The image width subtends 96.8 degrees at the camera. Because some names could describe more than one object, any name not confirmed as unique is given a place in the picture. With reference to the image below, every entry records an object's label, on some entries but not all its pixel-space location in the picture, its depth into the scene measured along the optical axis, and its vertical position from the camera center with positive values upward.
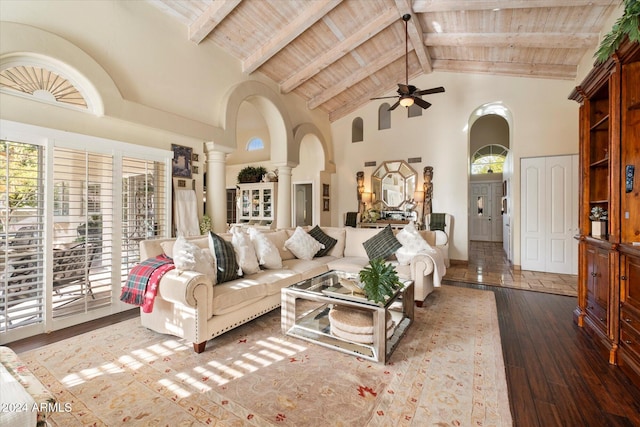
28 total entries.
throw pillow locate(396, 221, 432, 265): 3.63 -0.43
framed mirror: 6.85 +0.73
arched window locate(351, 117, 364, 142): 7.66 +2.25
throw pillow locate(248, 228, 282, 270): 3.41 -0.47
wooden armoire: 2.04 -0.13
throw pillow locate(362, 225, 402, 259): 3.83 -0.44
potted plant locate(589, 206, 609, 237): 2.64 -0.09
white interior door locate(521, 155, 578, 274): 5.05 -0.01
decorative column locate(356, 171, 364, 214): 7.40 +0.70
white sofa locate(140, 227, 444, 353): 2.32 -0.75
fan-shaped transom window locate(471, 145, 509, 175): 9.47 +1.82
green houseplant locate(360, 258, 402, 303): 2.28 -0.56
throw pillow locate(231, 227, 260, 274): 3.11 -0.45
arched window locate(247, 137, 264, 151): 8.69 +2.13
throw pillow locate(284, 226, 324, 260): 4.02 -0.46
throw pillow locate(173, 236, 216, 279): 2.52 -0.42
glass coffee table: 2.21 -0.96
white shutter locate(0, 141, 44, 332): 2.51 -0.20
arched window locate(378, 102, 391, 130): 7.21 +2.45
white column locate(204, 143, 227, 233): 4.58 +0.42
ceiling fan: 4.38 +1.89
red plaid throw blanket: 2.46 -0.61
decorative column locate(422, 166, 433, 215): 6.55 +0.55
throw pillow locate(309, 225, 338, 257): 4.29 -0.41
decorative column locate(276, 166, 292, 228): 6.25 +0.37
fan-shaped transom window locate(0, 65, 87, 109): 2.59 +1.25
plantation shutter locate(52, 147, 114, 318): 2.88 -0.19
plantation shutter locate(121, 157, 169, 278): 3.40 +0.10
